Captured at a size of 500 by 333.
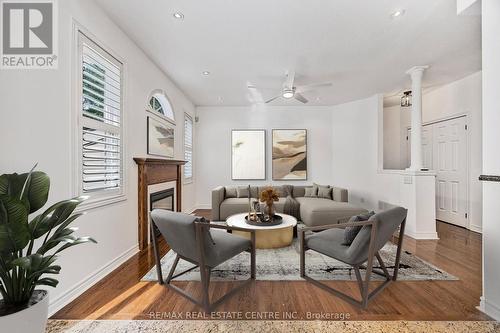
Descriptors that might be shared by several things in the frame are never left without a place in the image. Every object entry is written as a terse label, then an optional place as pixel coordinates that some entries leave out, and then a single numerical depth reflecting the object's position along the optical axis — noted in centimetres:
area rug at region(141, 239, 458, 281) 231
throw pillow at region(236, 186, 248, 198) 489
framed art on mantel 338
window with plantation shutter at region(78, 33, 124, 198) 212
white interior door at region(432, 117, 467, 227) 407
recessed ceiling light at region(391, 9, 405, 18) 225
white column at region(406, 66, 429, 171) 363
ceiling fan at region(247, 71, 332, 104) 341
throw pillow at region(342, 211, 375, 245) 195
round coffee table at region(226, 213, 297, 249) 306
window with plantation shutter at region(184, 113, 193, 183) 514
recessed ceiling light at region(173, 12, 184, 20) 228
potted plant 119
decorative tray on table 292
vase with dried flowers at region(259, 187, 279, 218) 309
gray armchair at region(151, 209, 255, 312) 174
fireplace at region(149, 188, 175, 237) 336
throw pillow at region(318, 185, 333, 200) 477
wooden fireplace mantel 300
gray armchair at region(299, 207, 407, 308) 178
